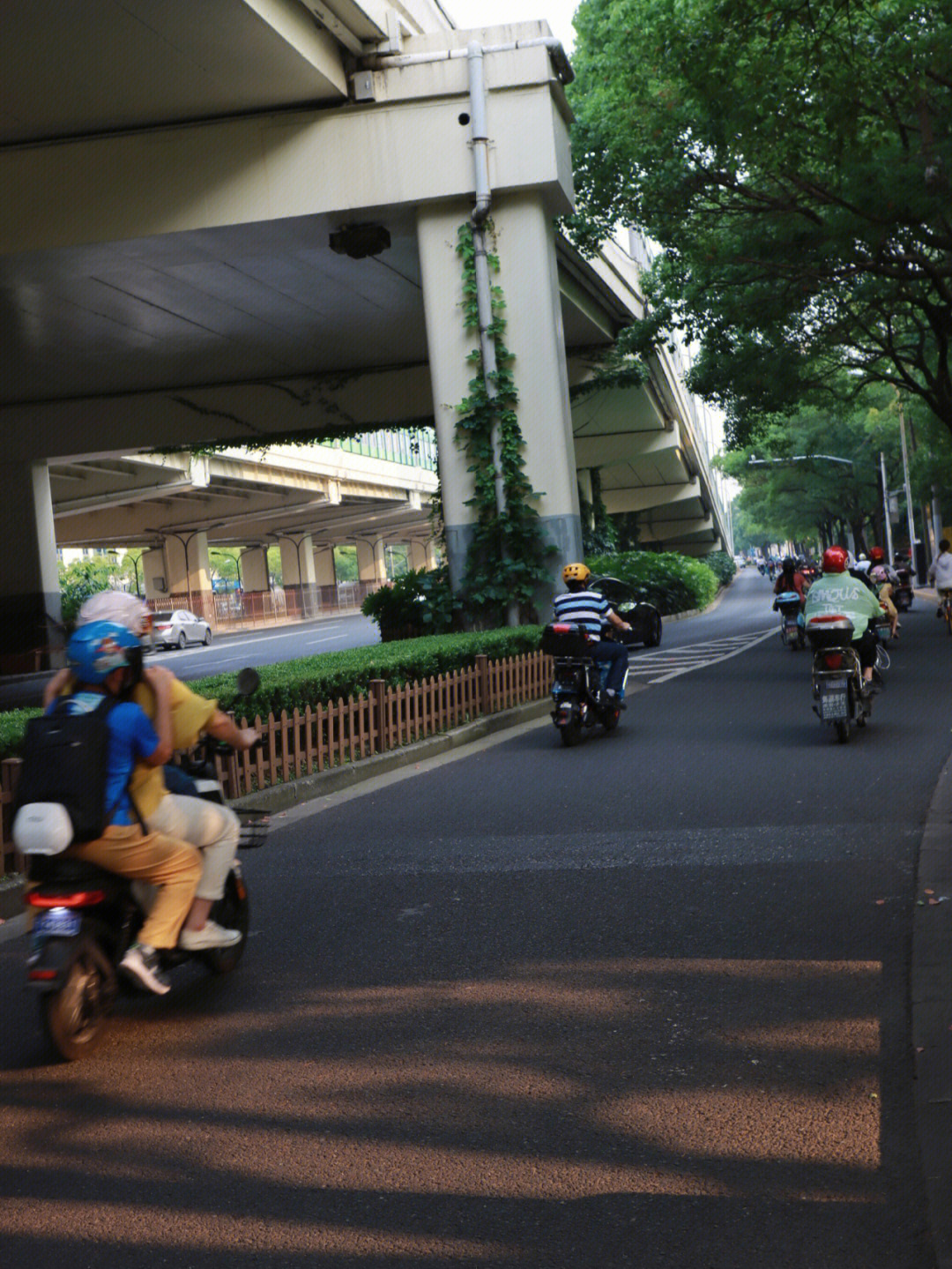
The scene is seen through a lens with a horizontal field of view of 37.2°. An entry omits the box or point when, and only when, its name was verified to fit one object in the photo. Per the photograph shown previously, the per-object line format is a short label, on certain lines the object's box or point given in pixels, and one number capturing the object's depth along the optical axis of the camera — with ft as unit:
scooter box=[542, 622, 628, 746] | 38.88
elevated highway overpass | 44.24
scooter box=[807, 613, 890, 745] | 35.19
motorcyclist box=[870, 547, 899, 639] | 42.16
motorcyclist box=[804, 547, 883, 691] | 37.14
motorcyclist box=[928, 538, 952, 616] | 72.79
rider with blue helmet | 15.20
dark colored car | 81.05
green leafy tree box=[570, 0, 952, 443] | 42.88
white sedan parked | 140.87
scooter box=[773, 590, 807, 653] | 71.46
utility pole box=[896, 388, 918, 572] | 158.81
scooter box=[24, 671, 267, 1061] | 14.52
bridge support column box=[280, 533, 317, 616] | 252.21
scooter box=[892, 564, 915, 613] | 96.49
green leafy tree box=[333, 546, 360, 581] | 509.35
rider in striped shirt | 39.70
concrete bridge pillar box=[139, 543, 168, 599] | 229.04
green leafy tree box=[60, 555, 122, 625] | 304.40
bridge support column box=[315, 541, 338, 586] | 310.65
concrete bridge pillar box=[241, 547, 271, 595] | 272.72
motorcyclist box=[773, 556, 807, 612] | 73.31
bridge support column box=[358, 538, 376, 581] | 324.39
